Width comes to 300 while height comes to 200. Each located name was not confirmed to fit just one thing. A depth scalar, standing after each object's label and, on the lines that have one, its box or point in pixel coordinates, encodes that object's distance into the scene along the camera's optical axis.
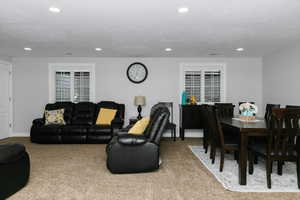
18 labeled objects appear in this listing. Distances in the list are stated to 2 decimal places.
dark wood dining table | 2.47
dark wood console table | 5.23
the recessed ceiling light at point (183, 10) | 2.55
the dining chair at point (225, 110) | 4.43
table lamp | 5.30
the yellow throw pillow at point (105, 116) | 5.04
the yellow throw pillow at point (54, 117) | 4.95
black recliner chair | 2.79
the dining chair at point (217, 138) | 2.86
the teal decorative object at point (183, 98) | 5.49
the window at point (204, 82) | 5.75
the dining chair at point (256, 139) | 3.29
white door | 5.36
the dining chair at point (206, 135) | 3.76
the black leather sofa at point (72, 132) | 4.69
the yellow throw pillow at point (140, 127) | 3.06
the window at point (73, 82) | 5.74
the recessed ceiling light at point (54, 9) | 2.56
